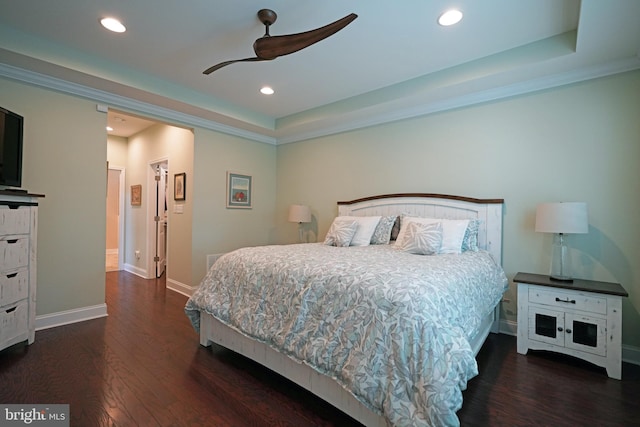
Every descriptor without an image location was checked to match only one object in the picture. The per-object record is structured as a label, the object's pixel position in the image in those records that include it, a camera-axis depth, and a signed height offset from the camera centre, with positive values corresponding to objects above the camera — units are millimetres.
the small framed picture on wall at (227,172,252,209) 4484 +316
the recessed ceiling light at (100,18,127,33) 2288 +1443
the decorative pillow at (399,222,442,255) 2629 -222
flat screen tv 2418 +492
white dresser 2234 -461
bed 1311 -604
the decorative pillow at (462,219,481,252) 2820 -216
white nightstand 2129 -773
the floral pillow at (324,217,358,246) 3293 -224
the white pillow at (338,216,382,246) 3320 -189
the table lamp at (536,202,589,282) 2305 -39
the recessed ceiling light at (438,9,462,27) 2145 +1456
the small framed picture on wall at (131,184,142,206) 5329 +259
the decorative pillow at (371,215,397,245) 3346 -197
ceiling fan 1834 +1140
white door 5125 -7
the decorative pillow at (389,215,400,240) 3422 -184
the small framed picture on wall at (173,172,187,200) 4270 +357
